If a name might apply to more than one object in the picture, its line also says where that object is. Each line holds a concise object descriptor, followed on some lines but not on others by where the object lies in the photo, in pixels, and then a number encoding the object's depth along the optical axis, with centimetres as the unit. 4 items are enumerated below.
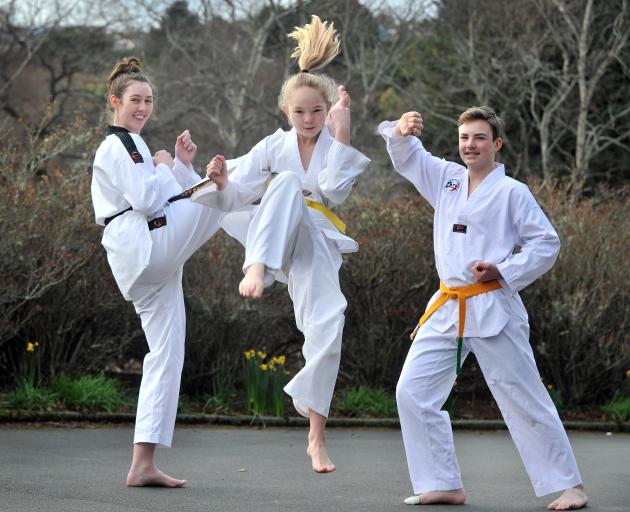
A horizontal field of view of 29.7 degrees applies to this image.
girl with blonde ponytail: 620
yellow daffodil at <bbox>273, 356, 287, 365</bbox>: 1099
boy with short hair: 625
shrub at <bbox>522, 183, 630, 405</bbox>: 1162
